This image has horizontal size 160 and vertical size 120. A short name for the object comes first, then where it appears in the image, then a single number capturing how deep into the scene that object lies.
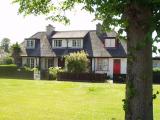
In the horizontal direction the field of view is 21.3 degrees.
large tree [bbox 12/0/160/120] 9.16
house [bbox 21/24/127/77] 58.03
